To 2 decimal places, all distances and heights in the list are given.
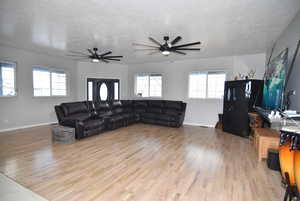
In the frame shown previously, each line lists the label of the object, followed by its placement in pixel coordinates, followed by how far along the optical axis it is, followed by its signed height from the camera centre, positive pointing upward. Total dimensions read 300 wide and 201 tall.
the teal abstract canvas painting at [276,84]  2.78 +0.23
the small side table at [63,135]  4.02 -1.15
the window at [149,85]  7.42 +0.39
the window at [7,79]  4.88 +0.36
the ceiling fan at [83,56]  4.77 +1.37
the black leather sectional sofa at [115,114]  4.51 -0.80
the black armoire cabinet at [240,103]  4.62 -0.24
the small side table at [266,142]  2.99 -0.93
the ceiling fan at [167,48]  3.54 +1.07
